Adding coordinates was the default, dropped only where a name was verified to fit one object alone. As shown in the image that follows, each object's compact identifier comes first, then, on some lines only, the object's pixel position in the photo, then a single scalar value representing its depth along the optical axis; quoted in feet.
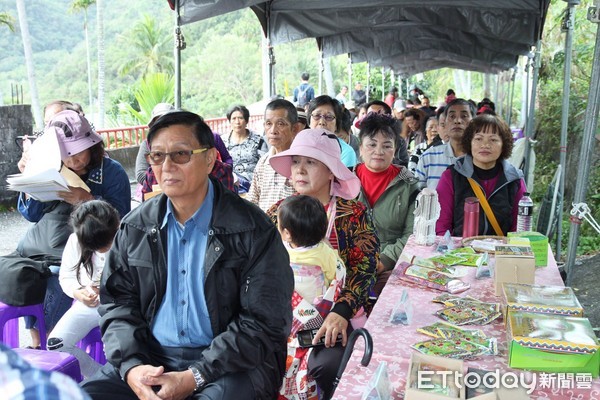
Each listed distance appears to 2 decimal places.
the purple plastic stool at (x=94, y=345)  10.87
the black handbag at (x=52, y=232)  11.44
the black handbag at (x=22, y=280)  10.45
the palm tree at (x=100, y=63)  69.77
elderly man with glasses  6.87
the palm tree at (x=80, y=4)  83.82
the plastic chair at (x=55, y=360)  8.05
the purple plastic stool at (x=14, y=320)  10.80
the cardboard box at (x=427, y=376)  4.94
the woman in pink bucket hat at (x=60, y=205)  11.40
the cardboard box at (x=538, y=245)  9.63
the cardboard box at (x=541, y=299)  6.65
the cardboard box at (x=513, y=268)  8.28
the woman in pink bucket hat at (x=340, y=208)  9.14
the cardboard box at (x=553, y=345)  5.60
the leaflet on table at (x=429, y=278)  8.65
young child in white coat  10.14
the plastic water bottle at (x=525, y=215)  10.94
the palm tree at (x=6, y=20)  49.11
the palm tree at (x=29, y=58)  56.90
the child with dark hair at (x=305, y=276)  8.39
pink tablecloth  5.60
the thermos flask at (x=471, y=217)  11.46
